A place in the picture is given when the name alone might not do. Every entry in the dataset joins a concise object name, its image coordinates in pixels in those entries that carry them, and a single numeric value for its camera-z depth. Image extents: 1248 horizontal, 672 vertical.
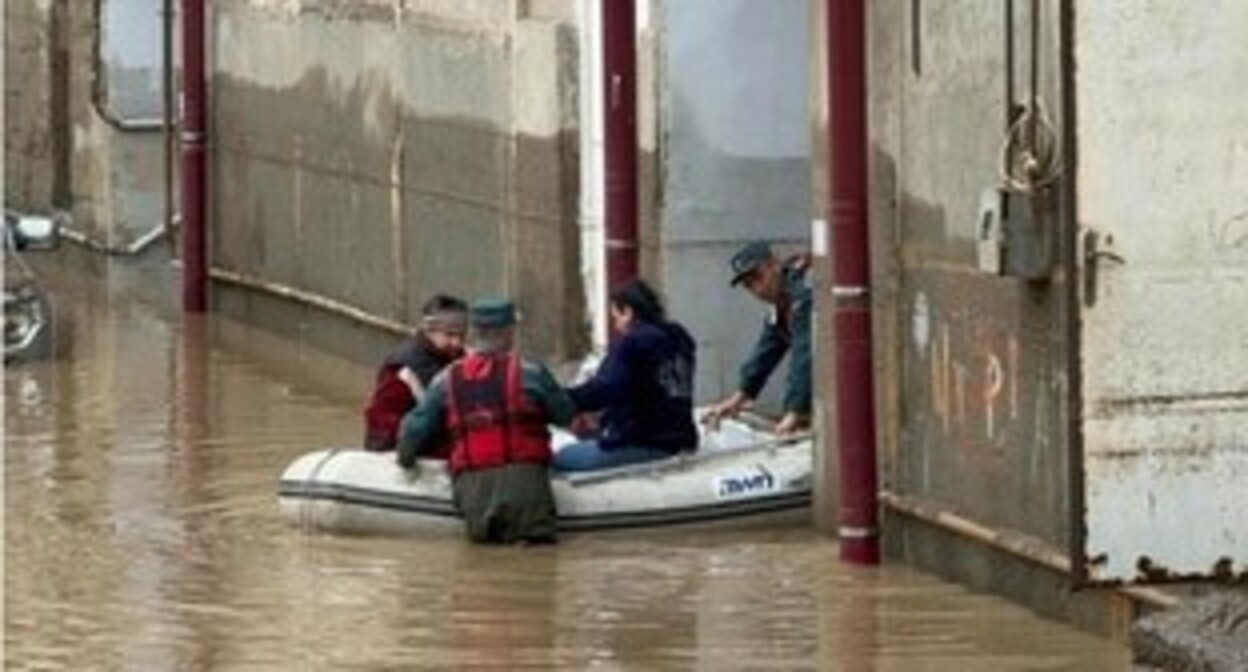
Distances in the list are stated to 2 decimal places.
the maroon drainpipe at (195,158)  32.94
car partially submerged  28.50
